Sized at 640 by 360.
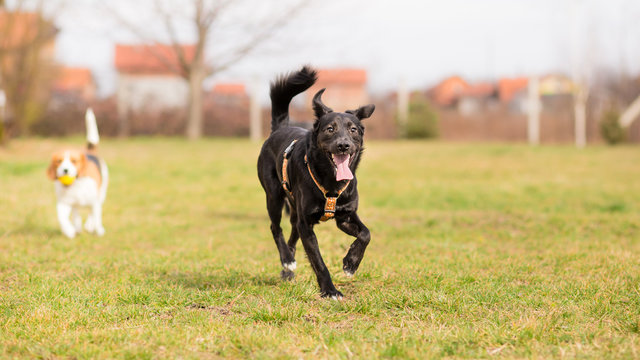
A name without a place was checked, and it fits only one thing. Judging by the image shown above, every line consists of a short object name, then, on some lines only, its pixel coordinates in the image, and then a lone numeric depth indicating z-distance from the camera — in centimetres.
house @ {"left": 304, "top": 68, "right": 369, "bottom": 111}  2888
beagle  693
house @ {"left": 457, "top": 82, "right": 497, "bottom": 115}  6468
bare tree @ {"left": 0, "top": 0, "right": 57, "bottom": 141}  1683
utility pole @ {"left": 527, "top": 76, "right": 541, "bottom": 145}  2433
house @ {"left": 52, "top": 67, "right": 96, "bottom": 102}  2492
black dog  408
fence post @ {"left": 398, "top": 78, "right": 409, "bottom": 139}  2552
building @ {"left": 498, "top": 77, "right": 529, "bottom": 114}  6519
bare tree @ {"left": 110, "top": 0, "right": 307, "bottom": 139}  2469
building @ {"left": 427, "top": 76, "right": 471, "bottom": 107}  7000
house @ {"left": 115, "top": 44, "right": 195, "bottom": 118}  2478
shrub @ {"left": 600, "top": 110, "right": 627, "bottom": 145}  2334
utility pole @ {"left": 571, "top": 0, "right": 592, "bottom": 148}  2369
